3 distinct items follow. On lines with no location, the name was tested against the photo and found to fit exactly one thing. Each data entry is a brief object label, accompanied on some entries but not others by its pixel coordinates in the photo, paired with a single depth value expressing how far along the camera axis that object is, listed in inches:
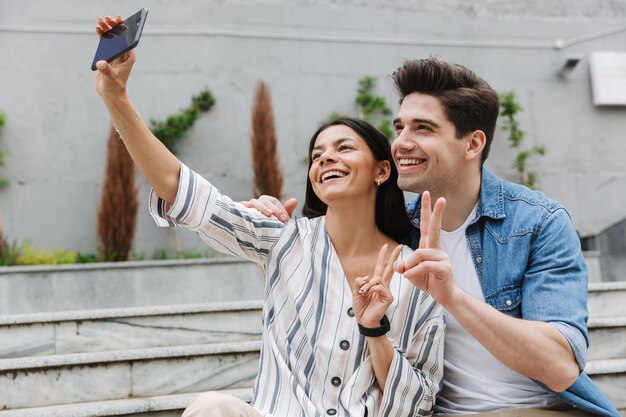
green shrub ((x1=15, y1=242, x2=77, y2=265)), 200.8
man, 67.6
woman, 70.8
